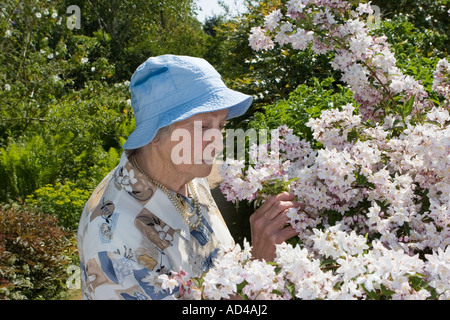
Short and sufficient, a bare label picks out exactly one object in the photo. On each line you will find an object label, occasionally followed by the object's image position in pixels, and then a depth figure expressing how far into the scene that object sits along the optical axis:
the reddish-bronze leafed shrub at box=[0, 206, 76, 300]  3.89
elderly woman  1.47
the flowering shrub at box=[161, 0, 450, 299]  1.13
